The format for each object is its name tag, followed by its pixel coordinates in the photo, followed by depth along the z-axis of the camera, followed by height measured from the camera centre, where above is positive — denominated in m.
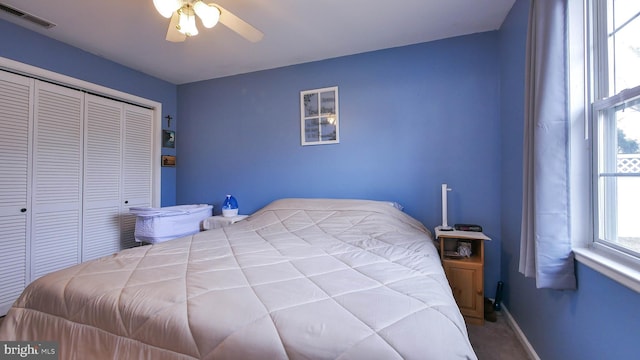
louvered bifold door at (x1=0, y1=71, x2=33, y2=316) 2.15 -0.01
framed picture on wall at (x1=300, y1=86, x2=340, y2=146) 2.75 +0.71
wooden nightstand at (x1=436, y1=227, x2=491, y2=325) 1.94 -0.71
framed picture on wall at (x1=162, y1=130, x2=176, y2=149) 3.40 +0.58
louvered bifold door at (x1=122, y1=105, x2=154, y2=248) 3.00 +0.23
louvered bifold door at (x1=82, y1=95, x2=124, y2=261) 2.67 +0.06
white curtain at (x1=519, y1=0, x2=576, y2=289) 1.19 +0.12
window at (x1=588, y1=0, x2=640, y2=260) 0.98 +0.25
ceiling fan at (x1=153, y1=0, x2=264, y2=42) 1.43 +0.98
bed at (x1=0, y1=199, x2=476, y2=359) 0.75 -0.43
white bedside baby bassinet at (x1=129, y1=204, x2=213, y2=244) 2.62 -0.42
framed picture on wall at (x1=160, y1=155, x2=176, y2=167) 3.38 +0.29
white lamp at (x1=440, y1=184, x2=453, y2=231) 2.19 -0.20
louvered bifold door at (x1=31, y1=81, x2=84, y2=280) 2.33 +0.03
